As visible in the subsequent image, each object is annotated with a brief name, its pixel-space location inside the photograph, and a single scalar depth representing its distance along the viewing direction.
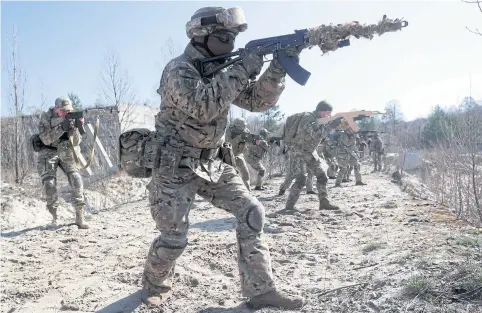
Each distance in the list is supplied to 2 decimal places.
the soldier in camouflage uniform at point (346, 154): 12.32
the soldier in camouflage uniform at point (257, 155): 10.98
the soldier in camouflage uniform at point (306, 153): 7.20
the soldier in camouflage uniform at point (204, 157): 2.67
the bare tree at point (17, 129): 14.05
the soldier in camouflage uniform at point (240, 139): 8.84
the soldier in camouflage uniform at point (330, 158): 14.27
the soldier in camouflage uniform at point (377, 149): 17.97
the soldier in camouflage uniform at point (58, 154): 6.16
